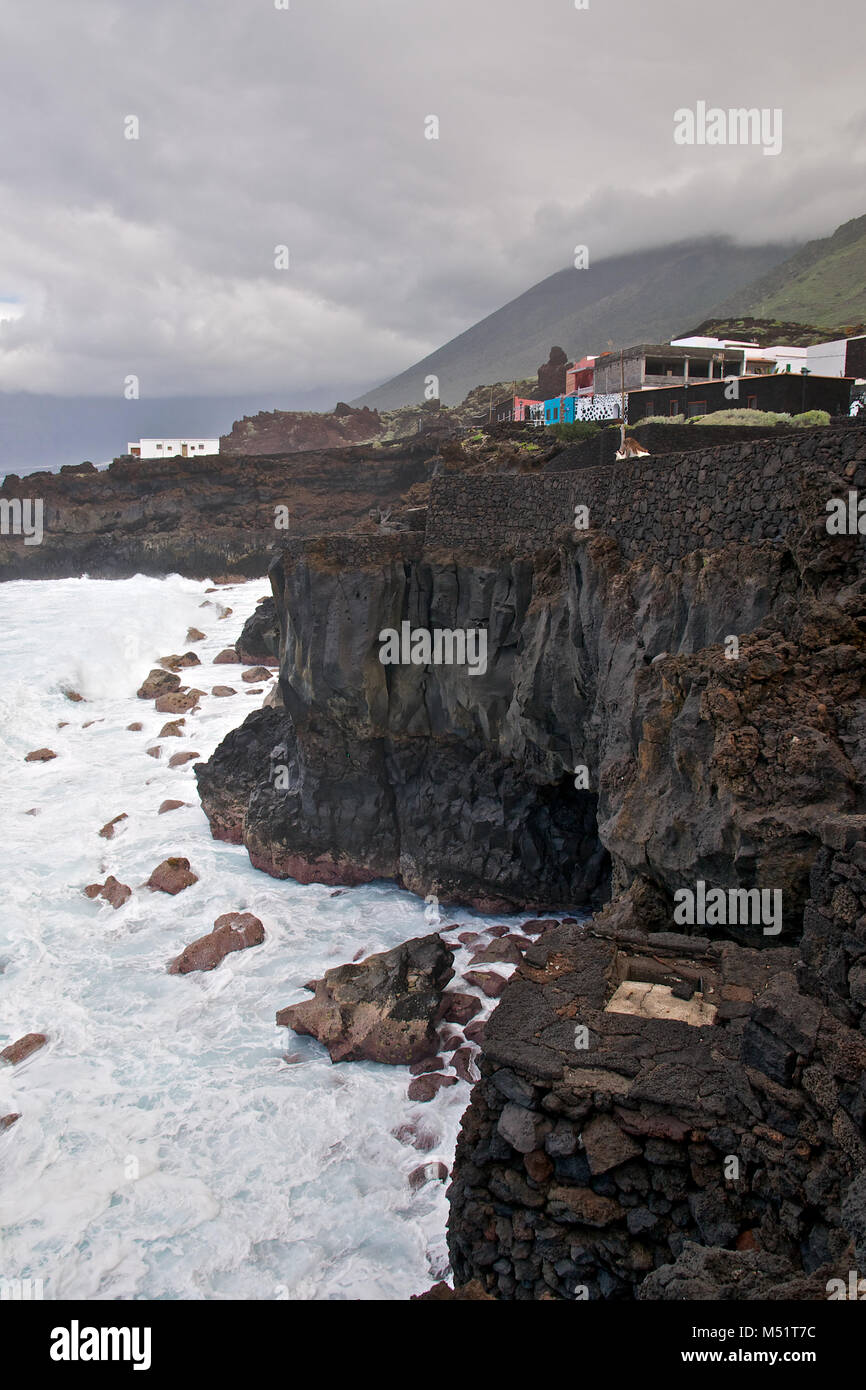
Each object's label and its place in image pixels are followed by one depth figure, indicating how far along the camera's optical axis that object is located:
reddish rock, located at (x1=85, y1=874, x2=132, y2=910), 20.44
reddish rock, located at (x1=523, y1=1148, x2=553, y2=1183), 6.49
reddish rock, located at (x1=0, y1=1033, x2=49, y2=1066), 14.92
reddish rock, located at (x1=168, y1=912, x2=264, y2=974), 17.78
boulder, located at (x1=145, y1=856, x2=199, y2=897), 21.00
